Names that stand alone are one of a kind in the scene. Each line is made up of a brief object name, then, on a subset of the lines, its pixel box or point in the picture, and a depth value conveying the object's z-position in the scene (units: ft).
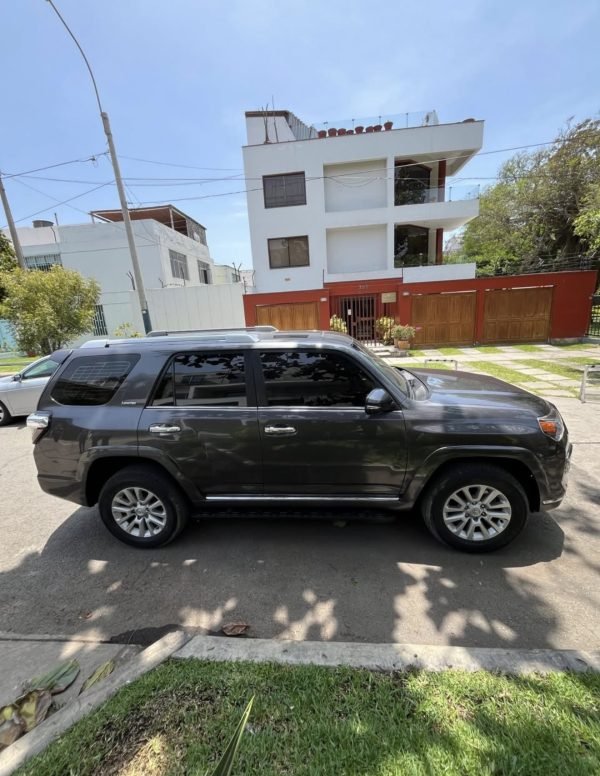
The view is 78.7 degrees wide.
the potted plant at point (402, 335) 48.06
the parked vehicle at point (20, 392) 25.18
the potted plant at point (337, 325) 50.78
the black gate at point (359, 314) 59.26
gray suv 9.60
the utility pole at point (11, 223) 46.78
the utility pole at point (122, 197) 35.09
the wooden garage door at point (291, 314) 53.26
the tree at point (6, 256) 63.97
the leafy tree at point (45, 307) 32.81
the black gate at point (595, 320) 50.08
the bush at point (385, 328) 52.34
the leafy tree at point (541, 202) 73.72
